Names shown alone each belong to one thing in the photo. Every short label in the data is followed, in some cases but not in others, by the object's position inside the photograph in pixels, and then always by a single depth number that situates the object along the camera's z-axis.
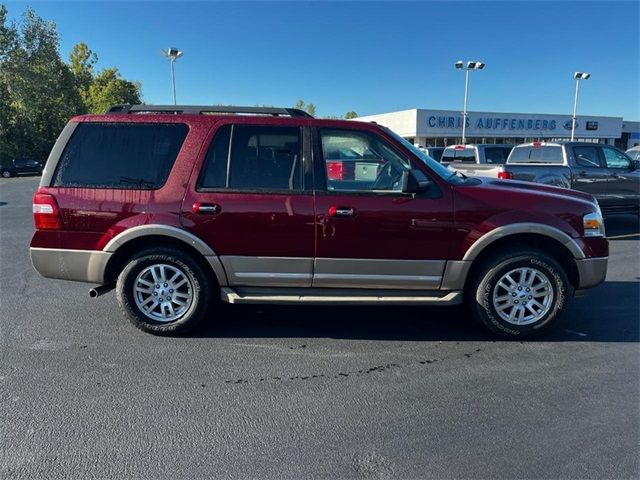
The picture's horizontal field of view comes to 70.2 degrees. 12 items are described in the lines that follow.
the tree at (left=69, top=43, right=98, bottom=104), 55.16
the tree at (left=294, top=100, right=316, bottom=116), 93.54
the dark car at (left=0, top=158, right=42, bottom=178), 35.78
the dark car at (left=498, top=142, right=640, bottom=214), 9.45
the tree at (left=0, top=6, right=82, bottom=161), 38.74
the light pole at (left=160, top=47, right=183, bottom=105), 27.84
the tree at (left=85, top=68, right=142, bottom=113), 55.97
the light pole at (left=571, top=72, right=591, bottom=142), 38.95
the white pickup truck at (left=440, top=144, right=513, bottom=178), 13.87
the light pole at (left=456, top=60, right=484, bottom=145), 35.67
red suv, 4.05
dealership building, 42.47
